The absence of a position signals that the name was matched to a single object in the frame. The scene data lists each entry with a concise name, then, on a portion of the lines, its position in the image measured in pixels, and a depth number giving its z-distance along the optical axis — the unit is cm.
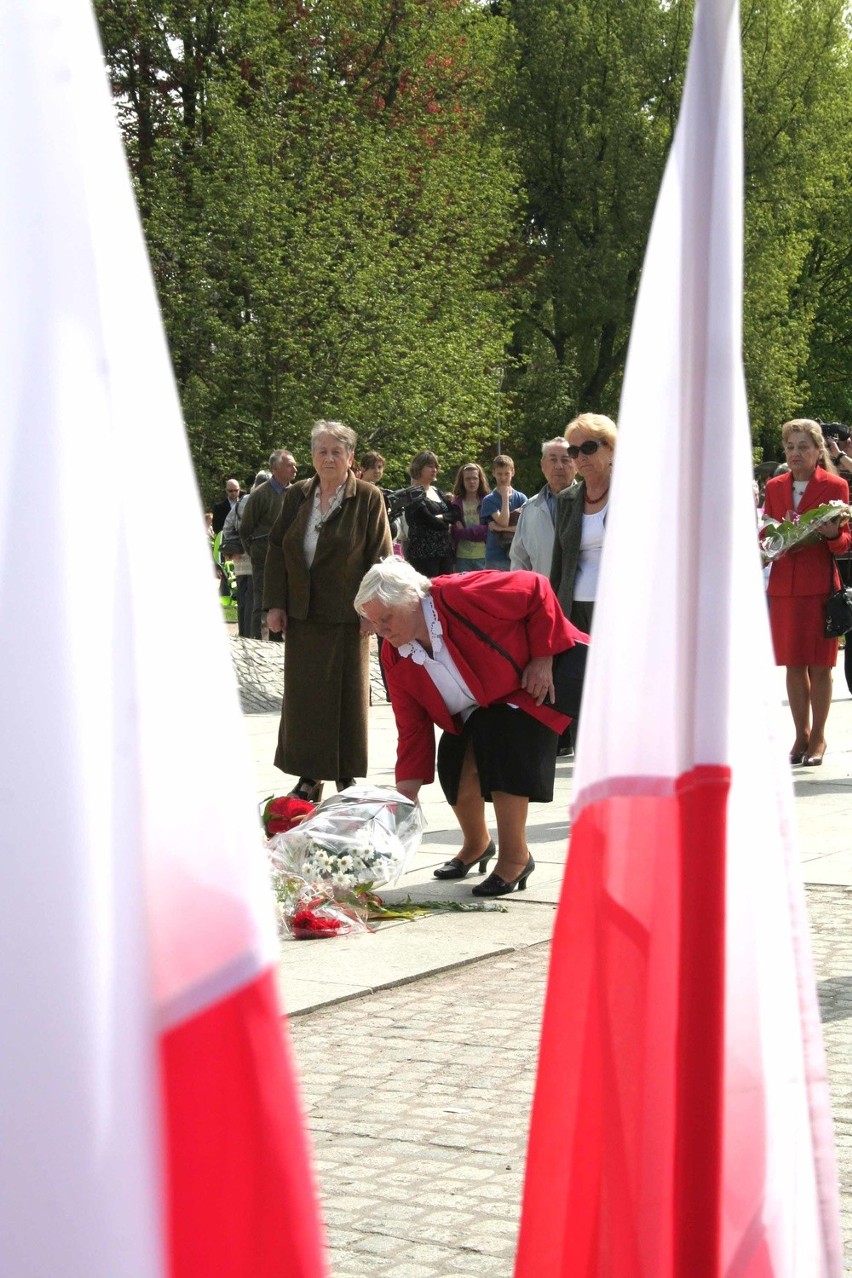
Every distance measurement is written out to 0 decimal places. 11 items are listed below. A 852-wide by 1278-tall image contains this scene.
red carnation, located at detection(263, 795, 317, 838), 1302
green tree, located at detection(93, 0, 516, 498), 5032
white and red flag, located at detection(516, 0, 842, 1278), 336
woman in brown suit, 1619
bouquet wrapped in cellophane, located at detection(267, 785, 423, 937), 1217
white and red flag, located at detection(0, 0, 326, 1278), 251
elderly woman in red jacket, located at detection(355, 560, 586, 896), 1221
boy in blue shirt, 2655
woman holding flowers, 1894
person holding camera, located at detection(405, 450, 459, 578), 2691
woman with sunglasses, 1594
